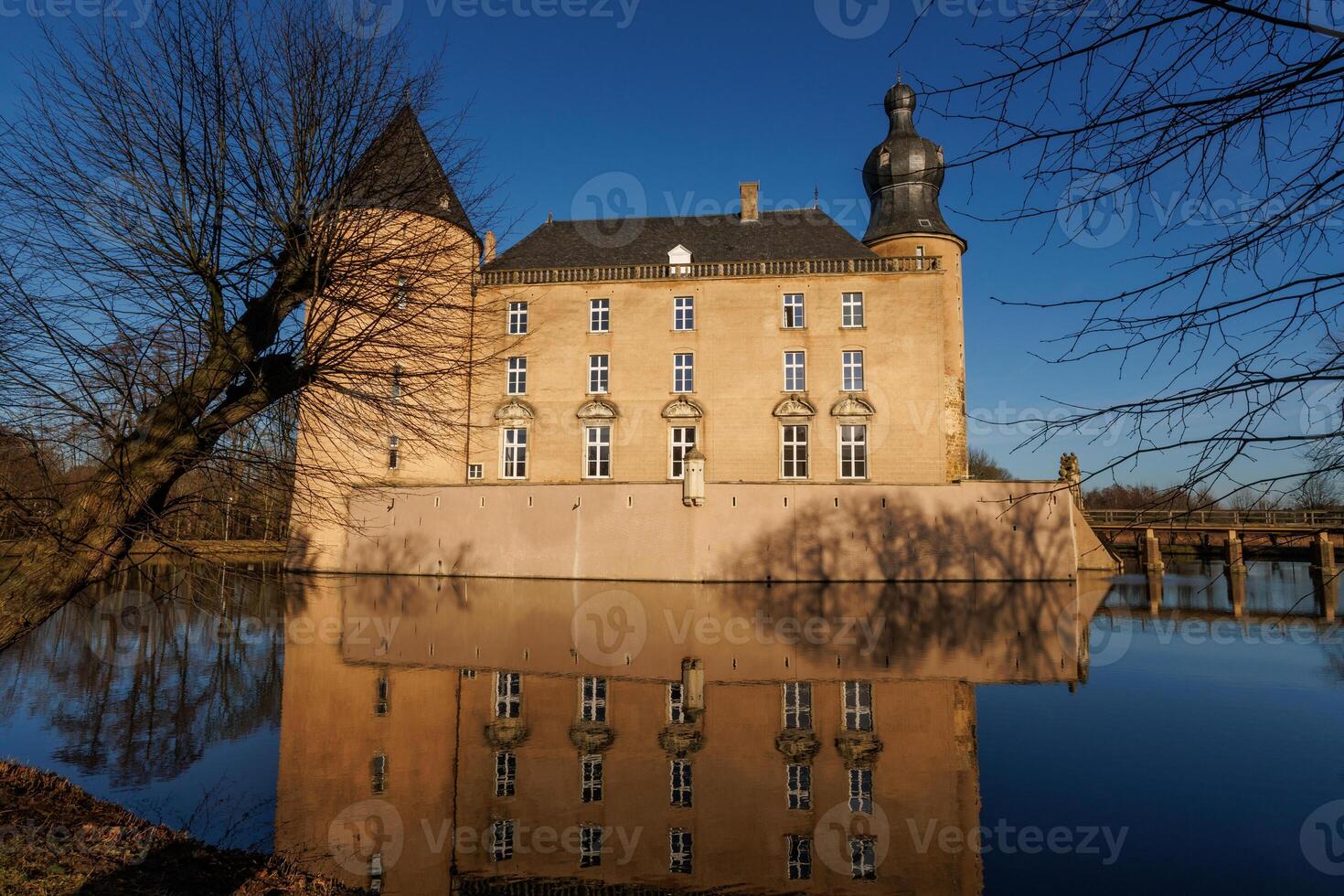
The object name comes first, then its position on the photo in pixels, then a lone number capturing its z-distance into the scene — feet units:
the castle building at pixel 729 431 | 74.18
